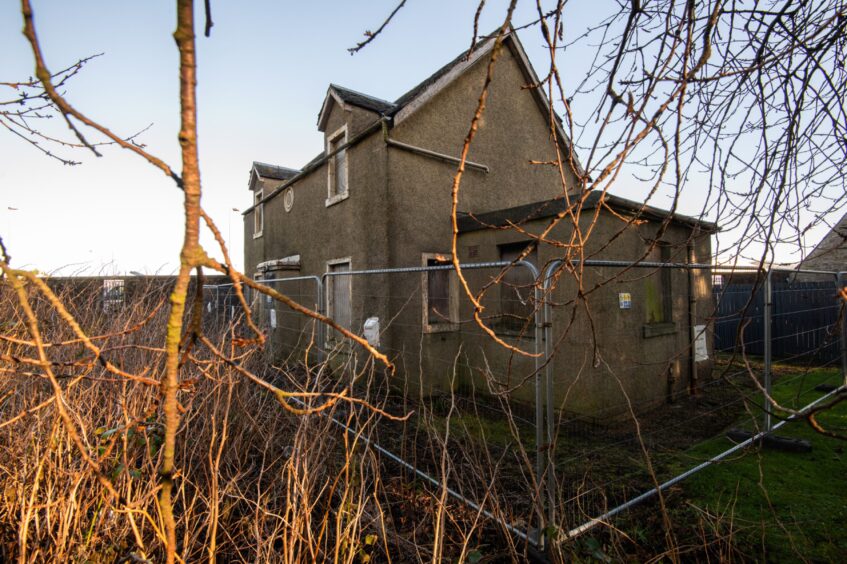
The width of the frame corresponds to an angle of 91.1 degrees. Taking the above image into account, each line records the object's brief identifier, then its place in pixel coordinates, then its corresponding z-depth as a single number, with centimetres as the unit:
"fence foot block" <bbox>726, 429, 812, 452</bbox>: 467
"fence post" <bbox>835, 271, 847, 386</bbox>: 547
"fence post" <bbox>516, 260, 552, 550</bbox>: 266
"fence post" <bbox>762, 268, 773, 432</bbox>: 461
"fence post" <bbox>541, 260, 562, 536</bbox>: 259
